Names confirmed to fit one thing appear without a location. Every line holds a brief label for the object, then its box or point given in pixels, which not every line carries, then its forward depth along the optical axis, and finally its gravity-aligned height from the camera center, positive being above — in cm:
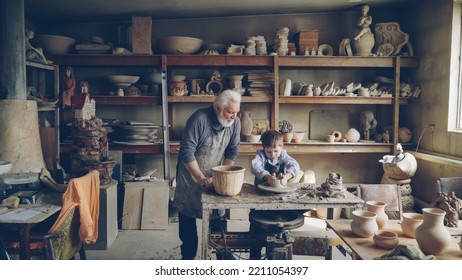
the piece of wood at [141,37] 474 +101
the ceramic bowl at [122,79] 487 +50
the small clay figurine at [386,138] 495 -24
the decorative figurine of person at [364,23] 486 +123
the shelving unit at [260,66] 477 +51
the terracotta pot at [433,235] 193 -58
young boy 277 -33
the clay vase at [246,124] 504 -7
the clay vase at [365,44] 488 +96
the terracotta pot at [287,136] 489 -22
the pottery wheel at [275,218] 248 -66
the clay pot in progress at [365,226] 216 -60
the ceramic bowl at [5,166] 296 -39
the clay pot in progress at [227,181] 243 -40
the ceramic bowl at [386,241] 200 -64
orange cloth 254 -60
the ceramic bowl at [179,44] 471 +92
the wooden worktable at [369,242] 195 -68
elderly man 293 -26
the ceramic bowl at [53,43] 464 +92
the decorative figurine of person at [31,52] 412 +72
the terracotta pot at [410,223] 217 -59
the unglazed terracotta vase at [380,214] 233 -58
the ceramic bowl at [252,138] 488 -24
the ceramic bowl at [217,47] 489 +91
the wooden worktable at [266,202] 235 -52
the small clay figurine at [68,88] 475 +37
